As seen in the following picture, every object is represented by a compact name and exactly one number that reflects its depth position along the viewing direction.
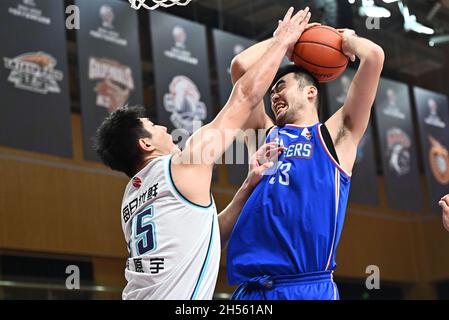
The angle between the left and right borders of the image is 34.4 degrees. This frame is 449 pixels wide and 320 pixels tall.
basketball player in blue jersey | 3.63
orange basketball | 3.98
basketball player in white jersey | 3.31
